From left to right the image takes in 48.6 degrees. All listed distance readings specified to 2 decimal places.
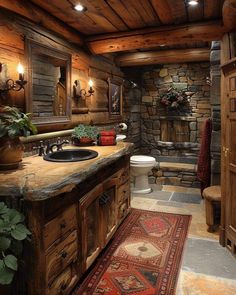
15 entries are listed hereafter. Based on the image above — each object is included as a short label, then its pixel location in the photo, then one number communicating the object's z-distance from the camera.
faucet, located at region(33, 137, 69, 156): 2.46
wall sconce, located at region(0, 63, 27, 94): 1.99
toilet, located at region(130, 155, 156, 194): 4.21
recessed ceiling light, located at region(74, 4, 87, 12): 2.36
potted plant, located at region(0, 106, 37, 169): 1.74
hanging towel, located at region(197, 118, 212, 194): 3.65
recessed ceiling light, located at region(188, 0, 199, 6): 2.28
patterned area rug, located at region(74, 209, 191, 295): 1.98
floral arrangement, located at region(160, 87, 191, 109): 5.00
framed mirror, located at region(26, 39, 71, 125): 2.31
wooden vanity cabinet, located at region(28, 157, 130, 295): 1.47
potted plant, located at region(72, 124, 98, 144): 2.96
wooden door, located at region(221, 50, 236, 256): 2.36
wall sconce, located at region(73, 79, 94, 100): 3.07
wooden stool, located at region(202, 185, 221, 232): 2.80
